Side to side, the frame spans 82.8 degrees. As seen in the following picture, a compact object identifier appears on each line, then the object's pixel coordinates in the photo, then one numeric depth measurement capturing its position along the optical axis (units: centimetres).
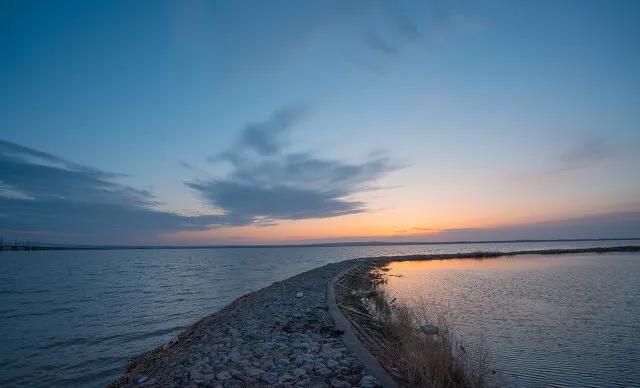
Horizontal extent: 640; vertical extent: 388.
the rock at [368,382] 598
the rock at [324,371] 664
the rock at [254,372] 672
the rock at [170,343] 1177
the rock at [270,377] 633
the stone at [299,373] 655
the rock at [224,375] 657
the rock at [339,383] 604
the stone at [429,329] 1219
